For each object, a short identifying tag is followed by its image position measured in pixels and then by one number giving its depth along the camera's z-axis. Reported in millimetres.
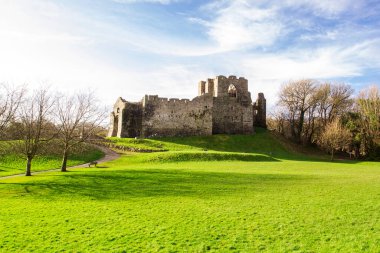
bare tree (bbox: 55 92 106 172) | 27062
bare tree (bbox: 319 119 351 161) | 50625
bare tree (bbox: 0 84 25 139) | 20822
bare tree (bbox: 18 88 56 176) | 24016
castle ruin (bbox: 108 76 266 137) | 55438
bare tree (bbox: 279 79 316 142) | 64188
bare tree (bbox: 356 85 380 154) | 55188
